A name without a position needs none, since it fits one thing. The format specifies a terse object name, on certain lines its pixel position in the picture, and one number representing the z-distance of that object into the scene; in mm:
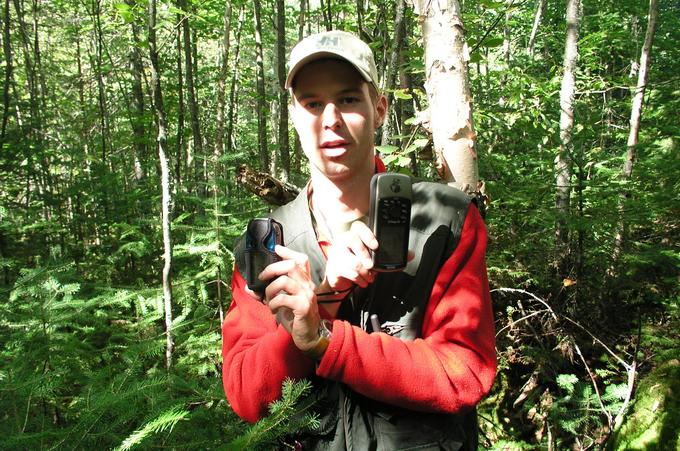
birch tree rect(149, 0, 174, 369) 3336
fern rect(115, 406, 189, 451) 1119
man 1342
